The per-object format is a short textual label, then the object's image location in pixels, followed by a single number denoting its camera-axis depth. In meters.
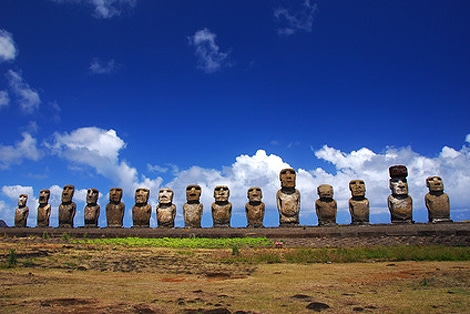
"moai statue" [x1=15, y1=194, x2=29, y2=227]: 30.62
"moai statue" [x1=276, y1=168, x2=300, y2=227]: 25.30
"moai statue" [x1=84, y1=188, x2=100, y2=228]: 28.30
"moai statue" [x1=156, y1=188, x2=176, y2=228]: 26.81
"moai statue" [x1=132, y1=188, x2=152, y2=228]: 27.12
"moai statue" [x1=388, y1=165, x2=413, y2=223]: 24.11
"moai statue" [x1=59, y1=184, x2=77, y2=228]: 28.45
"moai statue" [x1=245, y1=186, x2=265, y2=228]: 25.19
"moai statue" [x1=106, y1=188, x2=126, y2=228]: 27.75
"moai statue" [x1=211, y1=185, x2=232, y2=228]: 25.77
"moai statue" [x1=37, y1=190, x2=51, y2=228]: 29.53
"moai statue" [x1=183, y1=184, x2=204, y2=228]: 26.36
